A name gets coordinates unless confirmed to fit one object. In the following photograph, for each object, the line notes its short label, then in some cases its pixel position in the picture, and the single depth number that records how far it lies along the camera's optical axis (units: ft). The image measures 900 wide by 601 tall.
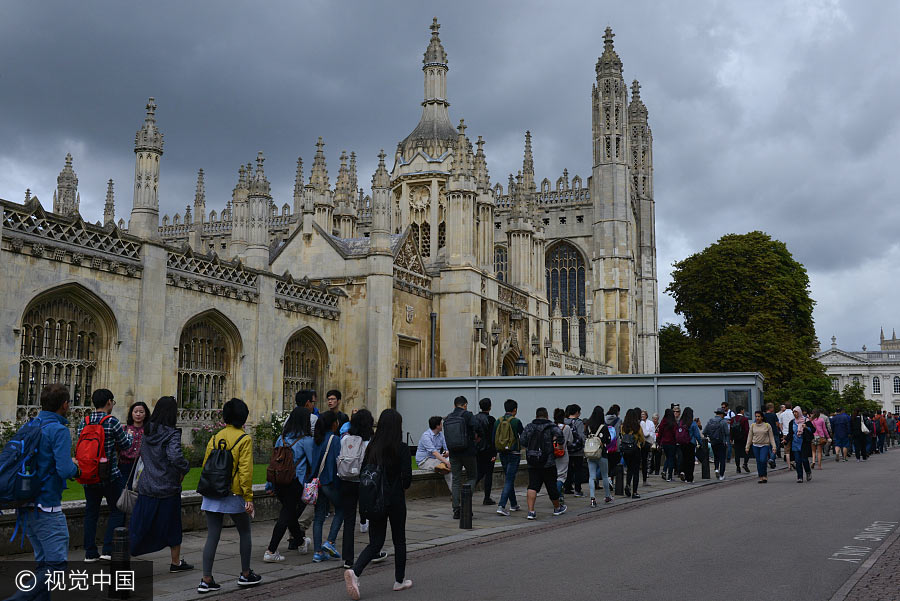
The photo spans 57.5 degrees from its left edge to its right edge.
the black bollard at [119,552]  21.59
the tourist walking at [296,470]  27.94
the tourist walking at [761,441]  56.85
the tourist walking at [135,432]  26.71
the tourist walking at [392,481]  23.32
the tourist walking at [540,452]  39.01
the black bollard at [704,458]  62.90
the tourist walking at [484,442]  40.88
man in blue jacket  18.70
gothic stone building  50.72
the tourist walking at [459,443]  38.24
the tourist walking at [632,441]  47.96
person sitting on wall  35.58
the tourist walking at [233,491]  23.29
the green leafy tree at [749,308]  154.61
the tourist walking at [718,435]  63.21
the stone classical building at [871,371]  362.94
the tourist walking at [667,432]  57.98
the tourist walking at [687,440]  58.49
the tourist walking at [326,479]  27.84
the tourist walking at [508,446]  41.39
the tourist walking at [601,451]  44.91
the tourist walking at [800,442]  56.34
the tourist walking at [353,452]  26.40
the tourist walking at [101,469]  25.50
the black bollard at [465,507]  36.22
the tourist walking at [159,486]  23.88
